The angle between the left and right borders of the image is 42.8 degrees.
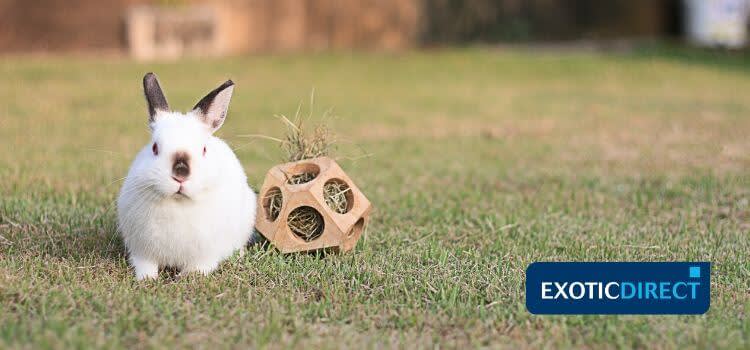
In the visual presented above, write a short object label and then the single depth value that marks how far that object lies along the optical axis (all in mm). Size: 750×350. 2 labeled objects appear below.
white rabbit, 3594
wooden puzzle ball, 4082
